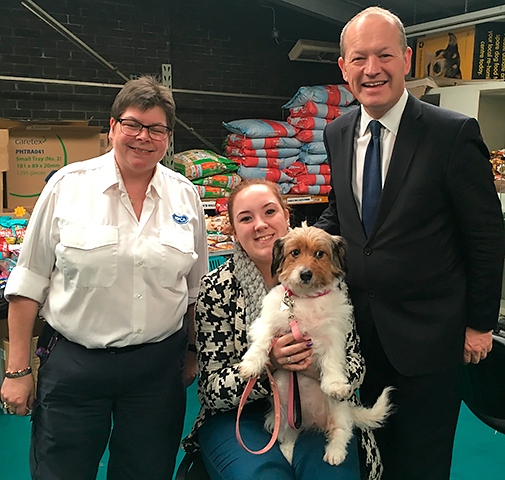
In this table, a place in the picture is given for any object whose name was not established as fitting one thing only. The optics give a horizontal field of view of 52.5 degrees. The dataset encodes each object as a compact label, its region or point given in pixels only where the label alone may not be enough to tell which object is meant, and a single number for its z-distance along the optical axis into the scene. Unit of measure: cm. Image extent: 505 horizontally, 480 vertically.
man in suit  161
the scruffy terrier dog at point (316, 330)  164
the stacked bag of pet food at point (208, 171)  437
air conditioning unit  496
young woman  169
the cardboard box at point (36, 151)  371
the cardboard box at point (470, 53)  416
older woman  166
